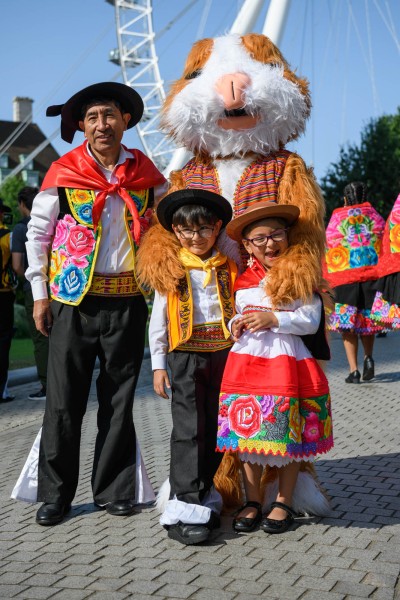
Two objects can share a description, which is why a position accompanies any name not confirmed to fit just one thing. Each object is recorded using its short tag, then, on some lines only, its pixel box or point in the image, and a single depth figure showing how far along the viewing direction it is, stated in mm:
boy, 3656
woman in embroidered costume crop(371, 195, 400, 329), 6270
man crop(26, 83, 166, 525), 3922
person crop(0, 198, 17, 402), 7773
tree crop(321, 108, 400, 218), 30469
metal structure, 41344
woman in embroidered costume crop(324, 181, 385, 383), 8375
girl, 3516
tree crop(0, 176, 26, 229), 46912
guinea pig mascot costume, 3773
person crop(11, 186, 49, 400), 7426
